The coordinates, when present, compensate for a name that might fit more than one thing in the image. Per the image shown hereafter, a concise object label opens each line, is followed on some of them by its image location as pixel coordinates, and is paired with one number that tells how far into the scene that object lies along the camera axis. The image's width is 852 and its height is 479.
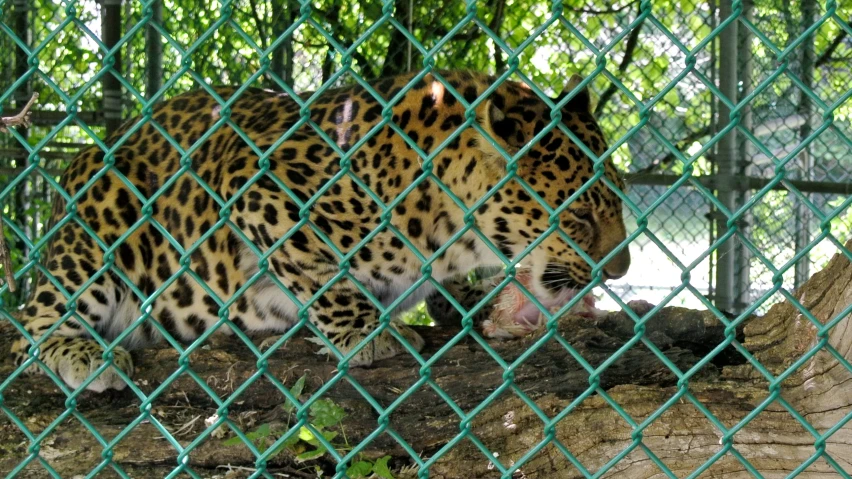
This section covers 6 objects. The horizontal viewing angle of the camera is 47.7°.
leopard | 4.45
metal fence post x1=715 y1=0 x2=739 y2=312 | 7.25
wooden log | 3.43
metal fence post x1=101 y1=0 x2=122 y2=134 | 6.43
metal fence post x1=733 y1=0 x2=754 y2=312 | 7.49
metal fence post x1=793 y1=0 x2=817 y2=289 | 7.75
